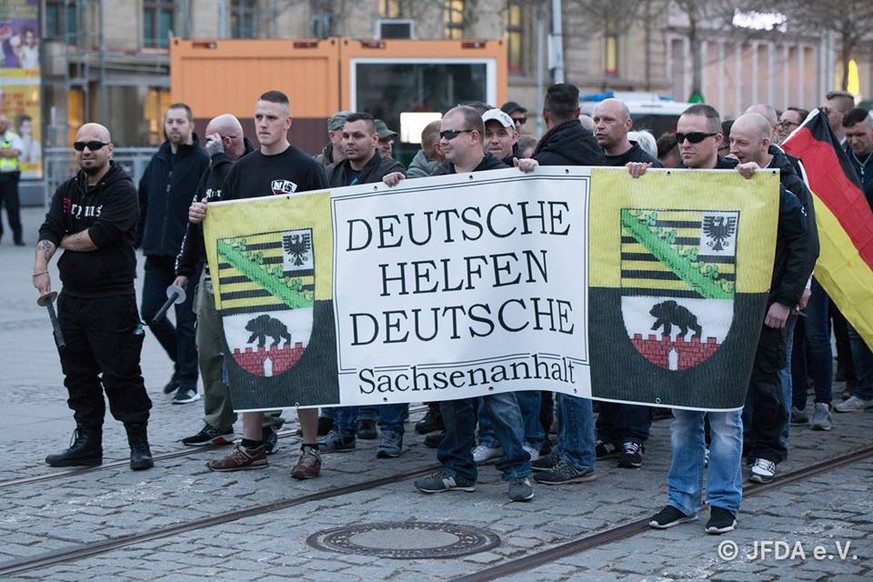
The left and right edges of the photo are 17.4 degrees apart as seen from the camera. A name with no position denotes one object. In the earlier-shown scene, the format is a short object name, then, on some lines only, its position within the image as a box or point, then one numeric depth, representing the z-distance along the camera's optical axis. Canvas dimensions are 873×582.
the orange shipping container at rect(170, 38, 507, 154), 41.47
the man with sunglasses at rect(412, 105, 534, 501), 14.81
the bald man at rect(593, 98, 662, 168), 16.42
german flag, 18.49
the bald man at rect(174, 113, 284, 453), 17.00
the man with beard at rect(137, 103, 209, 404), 20.60
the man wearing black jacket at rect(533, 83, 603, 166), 15.99
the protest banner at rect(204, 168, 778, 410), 13.65
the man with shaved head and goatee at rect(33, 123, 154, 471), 16.36
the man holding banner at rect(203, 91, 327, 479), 15.99
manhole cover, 12.78
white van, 60.22
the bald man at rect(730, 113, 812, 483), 14.36
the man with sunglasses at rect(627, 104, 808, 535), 13.52
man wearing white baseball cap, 17.47
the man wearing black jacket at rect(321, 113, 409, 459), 16.89
